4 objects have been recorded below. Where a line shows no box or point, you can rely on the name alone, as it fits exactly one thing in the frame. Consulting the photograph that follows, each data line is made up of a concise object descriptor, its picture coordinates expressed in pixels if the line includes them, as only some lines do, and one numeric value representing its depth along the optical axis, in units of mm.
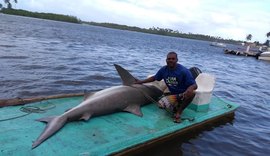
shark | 3891
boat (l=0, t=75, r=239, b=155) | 3414
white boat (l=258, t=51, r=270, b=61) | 31741
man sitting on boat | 4789
